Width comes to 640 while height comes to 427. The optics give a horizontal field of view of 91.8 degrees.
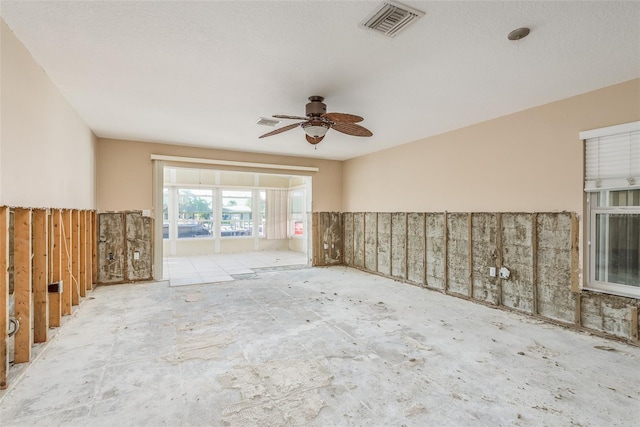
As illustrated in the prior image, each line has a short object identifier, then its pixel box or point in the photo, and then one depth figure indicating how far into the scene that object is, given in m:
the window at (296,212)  11.30
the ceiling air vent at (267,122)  4.62
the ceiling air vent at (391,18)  2.12
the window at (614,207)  3.34
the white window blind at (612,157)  3.30
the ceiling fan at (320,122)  3.48
